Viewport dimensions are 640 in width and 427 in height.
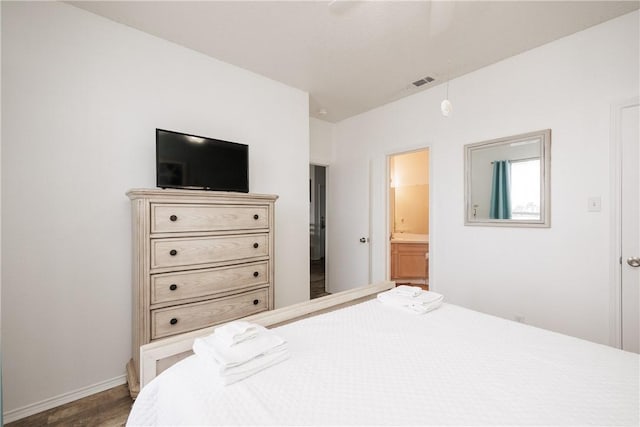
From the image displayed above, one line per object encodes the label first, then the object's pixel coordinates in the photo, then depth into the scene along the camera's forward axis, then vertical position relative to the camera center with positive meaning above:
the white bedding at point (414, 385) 0.81 -0.57
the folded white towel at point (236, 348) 0.98 -0.50
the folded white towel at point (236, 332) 1.07 -0.47
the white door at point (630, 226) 1.98 -0.10
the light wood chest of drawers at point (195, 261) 1.80 -0.33
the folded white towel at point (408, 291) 1.72 -0.49
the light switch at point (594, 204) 2.12 +0.07
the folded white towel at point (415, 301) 1.61 -0.52
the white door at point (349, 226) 3.96 -0.19
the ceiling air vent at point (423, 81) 2.98 +1.43
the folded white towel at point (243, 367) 0.94 -0.54
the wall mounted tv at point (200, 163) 2.14 +0.42
